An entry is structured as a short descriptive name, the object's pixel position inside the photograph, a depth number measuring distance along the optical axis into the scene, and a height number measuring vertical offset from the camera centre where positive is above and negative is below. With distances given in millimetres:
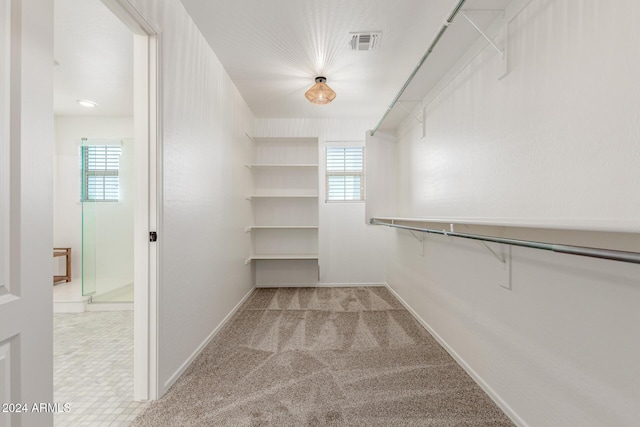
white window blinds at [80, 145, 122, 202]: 3412 +497
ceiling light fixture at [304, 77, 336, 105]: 2893 +1218
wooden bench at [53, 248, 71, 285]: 4012 -719
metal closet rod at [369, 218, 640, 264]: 669 -105
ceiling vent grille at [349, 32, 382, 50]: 2306 +1442
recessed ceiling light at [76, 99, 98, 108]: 3570 +1391
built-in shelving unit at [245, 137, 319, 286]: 4355 -5
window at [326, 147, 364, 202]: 4418 +586
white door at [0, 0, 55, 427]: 846 +1
